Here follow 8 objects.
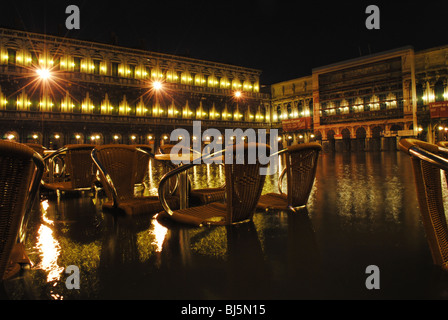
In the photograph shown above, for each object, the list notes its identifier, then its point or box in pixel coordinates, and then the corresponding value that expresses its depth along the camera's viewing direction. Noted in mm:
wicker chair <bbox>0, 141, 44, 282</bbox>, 1468
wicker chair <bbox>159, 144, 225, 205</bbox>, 5086
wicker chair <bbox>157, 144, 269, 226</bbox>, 3084
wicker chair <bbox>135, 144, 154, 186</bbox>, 6938
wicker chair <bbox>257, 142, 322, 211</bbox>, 3938
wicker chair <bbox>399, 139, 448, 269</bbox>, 1902
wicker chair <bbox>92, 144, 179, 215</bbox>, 4168
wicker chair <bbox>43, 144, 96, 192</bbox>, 5680
